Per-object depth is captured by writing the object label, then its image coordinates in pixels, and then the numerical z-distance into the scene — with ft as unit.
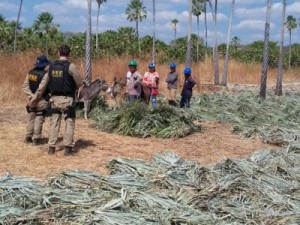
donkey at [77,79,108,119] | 28.11
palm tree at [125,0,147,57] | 137.05
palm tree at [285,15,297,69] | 166.98
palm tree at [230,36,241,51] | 182.27
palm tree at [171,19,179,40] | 185.89
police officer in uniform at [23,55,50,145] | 19.19
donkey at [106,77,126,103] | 30.77
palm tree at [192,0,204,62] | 127.05
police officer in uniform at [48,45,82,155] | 18.04
